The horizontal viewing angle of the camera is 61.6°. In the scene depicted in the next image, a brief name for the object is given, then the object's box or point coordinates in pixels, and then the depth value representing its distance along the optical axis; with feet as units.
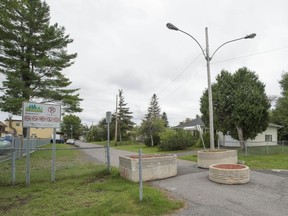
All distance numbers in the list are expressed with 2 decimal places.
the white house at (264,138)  100.15
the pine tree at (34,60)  58.44
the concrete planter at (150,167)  29.45
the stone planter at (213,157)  39.96
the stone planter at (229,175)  27.84
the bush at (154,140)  122.72
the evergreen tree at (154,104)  254.10
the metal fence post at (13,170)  29.15
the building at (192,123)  133.15
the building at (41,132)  223.30
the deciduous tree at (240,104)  70.59
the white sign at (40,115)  31.04
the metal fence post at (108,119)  35.19
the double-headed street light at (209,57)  40.07
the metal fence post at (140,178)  20.06
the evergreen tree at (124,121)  186.19
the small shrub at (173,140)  91.35
